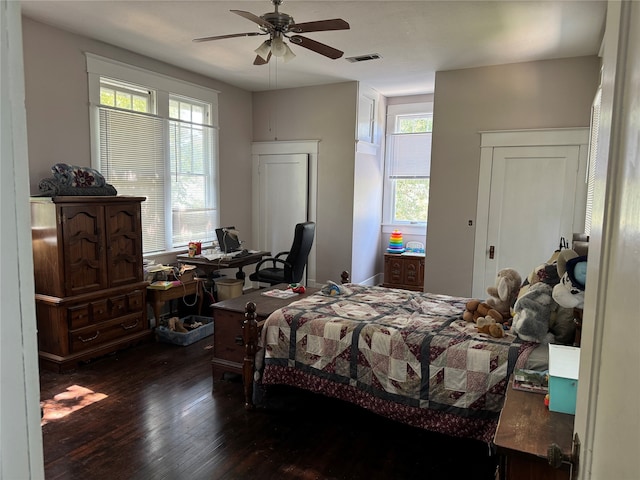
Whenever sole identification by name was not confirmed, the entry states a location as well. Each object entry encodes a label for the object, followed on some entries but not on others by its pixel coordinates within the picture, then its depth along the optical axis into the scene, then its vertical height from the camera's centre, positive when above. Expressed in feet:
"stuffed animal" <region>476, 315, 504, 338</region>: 8.25 -2.47
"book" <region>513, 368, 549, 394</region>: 5.85 -2.52
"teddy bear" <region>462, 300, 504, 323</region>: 9.09 -2.41
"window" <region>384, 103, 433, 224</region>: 21.74 +1.80
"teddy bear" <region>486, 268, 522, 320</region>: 9.46 -1.99
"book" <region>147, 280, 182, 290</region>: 14.34 -3.07
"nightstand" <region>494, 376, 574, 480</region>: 4.42 -2.55
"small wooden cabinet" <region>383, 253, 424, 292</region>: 20.85 -3.57
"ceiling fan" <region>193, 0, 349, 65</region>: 9.34 +3.71
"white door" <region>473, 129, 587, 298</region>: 15.01 -0.19
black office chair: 16.61 -2.60
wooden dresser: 11.62 -2.39
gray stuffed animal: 7.57 -2.03
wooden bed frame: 9.64 -3.42
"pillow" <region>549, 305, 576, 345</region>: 7.52 -2.18
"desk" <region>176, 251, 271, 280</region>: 15.56 -2.47
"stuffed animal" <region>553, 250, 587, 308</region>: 6.46 -1.30
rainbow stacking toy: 21.83 -2.34
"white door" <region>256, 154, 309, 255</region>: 20.31 -0.10
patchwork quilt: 7.67 -3.17
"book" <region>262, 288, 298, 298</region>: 11.75 -2.70
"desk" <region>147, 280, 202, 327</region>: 14.43 -3.46
